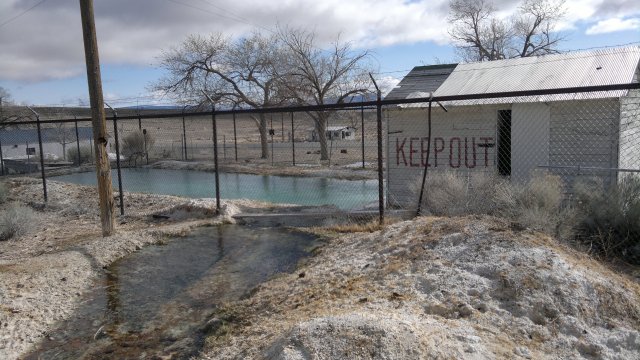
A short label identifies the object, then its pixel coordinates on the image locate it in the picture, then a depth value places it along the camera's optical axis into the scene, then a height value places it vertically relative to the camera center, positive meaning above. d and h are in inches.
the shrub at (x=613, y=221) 236.2 -47.3
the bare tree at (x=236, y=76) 1145.4 +129.2
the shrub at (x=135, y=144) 1096.2 -18.2
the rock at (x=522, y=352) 137.4 -60.9
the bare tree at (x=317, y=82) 1026.7 +98.6
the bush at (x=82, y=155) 1090.1 -36.1
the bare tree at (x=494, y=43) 1373.0 +219.3
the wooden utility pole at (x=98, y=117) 333.4 +13.4
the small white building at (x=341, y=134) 1767.6 -16.3
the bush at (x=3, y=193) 555.3 -57.9
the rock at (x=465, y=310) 158.6 -56.6
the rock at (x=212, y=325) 195.3 -72.8
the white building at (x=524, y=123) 393.4 +0.7
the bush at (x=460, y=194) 309.7 -42.8
